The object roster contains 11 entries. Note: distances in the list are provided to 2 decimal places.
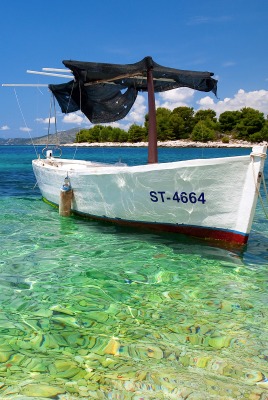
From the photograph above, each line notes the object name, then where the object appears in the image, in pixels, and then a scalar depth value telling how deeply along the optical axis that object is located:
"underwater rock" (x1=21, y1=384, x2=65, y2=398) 2.94
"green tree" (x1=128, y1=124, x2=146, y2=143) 123.94
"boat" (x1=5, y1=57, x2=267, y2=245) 6.89
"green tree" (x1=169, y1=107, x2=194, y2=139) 115.06
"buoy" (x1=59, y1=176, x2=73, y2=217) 9.88
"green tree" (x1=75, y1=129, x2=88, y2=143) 128.48
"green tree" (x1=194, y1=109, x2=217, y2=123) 112.88
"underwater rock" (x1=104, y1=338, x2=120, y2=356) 3.53
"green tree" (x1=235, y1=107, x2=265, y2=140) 98.50
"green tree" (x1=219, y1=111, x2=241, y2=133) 105.25
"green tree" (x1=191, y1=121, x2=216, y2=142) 100.25
